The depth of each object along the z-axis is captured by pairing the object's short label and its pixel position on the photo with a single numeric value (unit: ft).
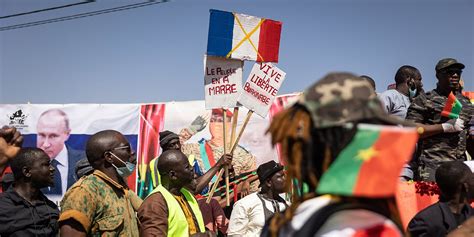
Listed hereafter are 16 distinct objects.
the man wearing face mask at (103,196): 12.86
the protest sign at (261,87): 24.23
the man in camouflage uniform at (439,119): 19.24
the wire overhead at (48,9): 35.17
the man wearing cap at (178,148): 23.36
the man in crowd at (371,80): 23.42
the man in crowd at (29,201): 15.24
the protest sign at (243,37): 23.47
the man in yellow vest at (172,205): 14.76
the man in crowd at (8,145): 16.37
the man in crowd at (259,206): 18.43
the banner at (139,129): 33.83
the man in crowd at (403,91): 21.63
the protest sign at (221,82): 23.52
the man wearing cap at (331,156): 5.51
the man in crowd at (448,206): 13.66
